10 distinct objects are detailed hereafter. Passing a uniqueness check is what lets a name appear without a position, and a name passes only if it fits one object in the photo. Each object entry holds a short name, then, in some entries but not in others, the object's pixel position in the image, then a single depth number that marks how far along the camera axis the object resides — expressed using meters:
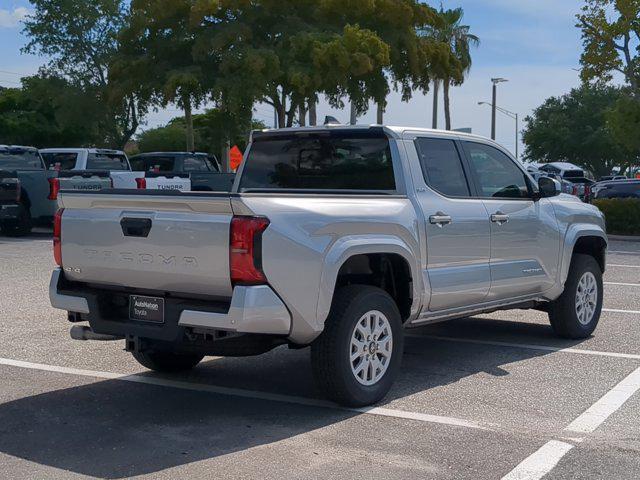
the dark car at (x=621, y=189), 28.17
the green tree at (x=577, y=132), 70.00
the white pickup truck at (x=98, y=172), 18.34
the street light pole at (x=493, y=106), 48.78
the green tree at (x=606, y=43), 26.50
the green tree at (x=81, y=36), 36.31
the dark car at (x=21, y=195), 19.08
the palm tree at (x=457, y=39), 48.50
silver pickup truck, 5.75
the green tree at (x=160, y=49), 28.41
